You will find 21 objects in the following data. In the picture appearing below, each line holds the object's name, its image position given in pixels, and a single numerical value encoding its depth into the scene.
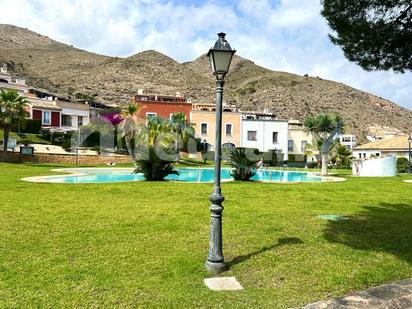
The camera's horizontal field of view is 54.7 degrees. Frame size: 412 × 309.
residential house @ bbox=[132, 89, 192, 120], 46.09
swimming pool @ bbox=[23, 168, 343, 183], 19.19
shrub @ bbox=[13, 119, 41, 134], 40.46
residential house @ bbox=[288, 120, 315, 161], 47.62
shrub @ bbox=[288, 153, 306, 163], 46.72
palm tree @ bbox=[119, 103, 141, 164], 30.20
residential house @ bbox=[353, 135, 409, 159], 44.28
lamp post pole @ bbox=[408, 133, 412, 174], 31.76
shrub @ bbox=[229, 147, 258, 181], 18.23
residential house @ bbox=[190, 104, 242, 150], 44.81
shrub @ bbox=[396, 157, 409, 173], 34.97
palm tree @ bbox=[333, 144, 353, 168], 39.38
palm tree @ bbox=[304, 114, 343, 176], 34.01
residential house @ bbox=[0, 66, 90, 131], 44.47
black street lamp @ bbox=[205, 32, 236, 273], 5.14
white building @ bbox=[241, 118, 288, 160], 45.94
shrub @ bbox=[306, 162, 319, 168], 41.31
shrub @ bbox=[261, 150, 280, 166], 42.64
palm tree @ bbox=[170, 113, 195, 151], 38.73
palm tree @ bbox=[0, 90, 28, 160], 27.36
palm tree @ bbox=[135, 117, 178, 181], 17.42
